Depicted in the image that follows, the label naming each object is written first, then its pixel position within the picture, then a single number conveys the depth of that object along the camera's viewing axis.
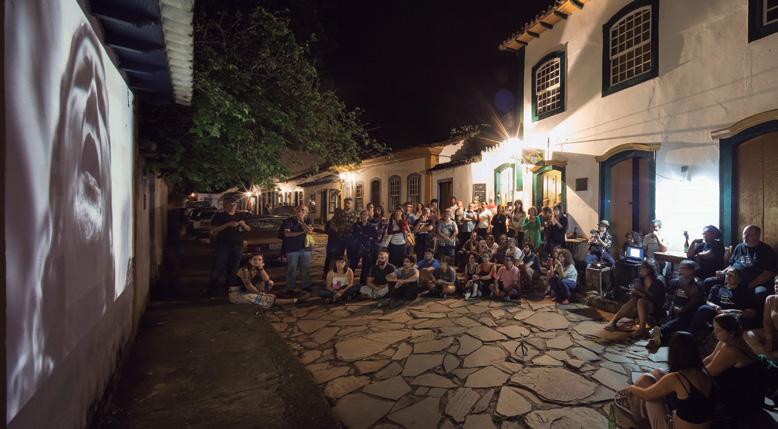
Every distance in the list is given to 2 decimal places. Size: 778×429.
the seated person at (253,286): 7.45
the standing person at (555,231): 9.61
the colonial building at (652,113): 6.96
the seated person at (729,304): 5.16
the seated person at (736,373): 3.18
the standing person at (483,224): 11.52
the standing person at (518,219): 11.08
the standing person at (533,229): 10.25
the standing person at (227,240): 8.04
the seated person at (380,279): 8.21
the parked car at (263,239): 11.16
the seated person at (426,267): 8.67
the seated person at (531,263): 8.51
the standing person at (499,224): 10.99
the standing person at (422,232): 10.38
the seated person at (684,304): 5.46
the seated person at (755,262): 5.44
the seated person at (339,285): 8.02
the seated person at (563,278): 7.90
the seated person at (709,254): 6.35
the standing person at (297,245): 8.45
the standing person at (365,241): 9.21
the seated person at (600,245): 8.49
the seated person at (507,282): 8.06
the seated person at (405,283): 8.01
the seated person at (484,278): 8.40
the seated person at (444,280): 8.45
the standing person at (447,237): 9.86
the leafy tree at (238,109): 6.86
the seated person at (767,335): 4.52
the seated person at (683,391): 2.93
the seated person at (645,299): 6.05
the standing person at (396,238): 9.40
